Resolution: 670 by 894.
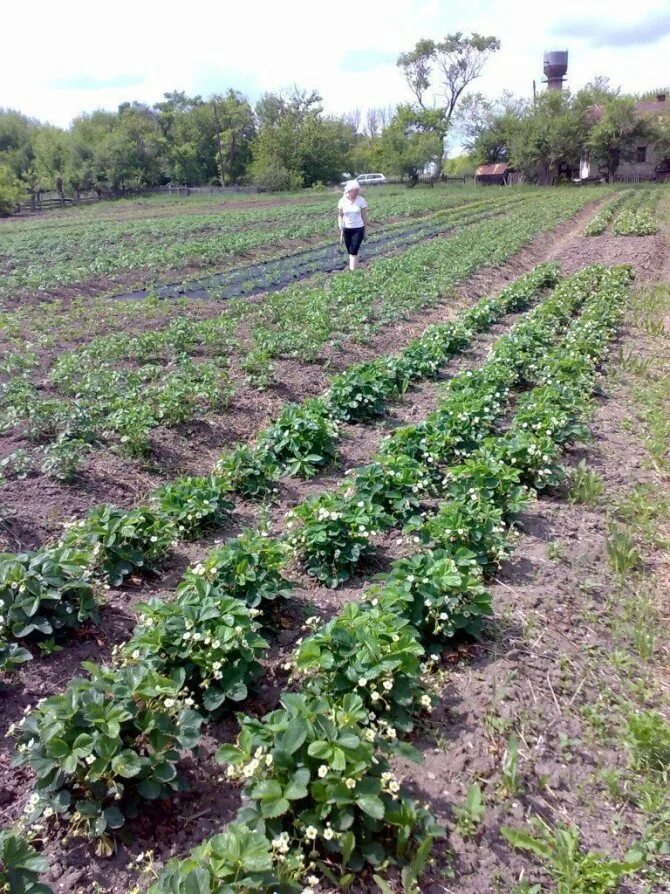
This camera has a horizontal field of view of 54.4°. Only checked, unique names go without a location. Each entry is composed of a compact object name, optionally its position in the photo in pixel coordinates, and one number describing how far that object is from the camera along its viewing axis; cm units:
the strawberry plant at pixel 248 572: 368
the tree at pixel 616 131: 5531
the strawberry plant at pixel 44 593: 349
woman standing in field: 1284
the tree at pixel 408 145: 6359
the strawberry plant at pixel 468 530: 416
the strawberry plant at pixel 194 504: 471
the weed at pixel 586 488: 526
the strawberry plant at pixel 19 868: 220
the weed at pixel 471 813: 261
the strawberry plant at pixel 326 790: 238
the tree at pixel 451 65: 7273
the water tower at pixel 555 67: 8231
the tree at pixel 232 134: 6825
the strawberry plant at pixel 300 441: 577
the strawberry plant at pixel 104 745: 259
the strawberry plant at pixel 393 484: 477
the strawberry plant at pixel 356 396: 707
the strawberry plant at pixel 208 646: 308
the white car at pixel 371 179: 6525
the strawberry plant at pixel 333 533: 420
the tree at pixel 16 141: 6550
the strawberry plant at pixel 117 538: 411
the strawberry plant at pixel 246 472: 543
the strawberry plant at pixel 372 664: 293
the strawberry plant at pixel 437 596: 350
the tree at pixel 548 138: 5800
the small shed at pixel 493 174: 6450
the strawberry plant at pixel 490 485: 470
